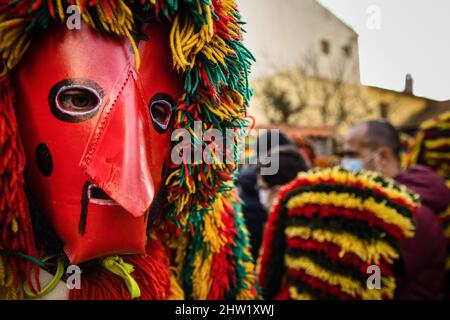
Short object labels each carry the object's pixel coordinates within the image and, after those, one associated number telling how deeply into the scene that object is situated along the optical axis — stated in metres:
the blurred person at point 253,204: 2.57
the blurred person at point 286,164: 2.69
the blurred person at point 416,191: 1.69
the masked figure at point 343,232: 1.48
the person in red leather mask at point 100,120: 0.79
